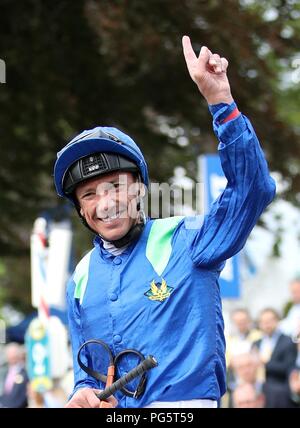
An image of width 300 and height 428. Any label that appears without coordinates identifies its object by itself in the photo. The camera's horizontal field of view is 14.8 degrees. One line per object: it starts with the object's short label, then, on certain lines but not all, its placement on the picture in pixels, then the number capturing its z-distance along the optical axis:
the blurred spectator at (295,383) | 9.94
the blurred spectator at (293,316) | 10.58
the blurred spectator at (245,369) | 9.71
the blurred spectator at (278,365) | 10.27
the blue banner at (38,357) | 11.88
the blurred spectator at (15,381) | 13.15
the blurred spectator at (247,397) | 9.30
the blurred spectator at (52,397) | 11.67
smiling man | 4.04
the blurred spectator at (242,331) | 11.37
